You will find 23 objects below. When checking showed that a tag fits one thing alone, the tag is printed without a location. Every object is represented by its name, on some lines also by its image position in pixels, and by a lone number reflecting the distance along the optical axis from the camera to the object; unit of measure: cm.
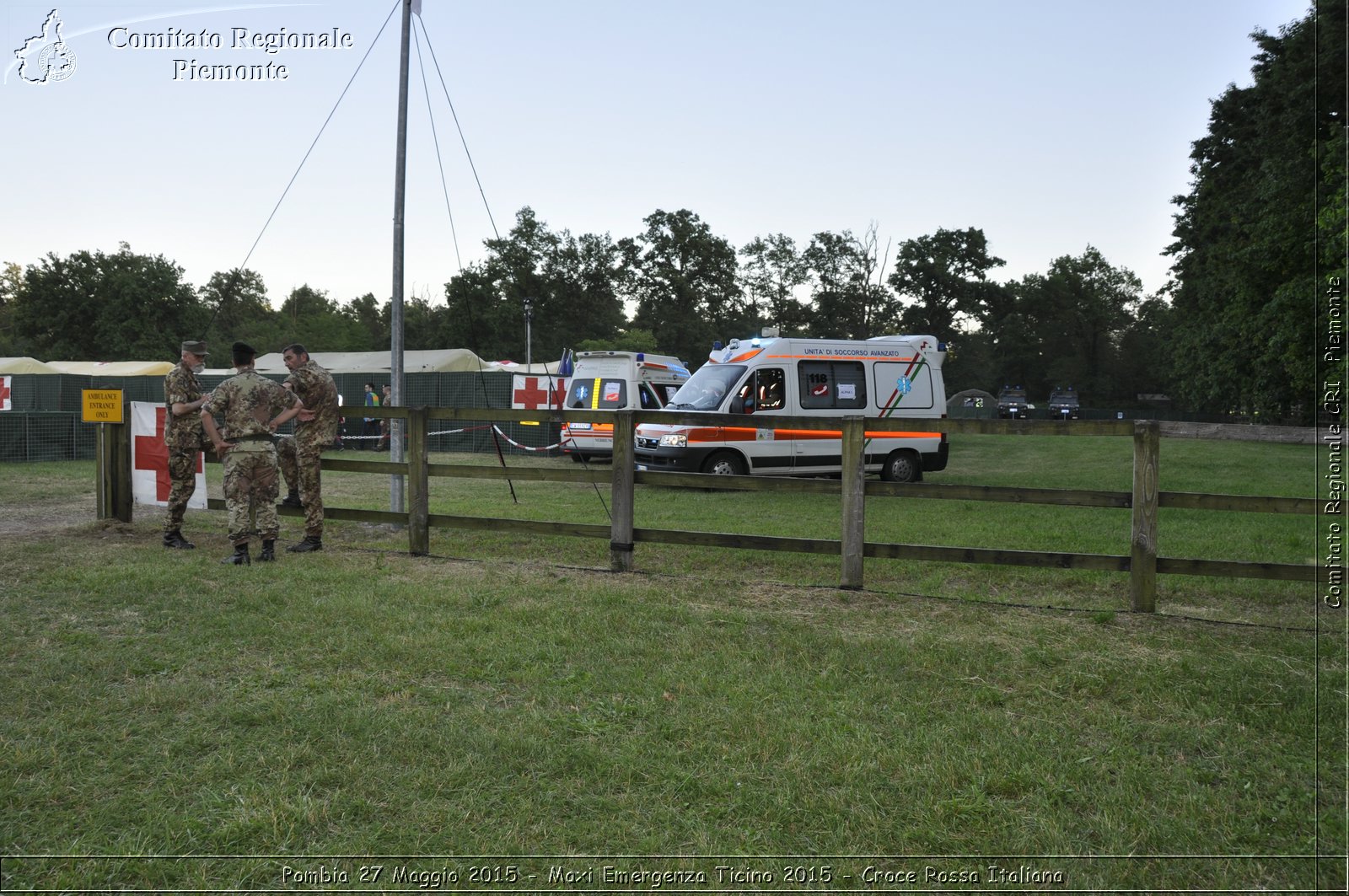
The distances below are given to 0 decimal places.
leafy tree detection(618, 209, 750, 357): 7400
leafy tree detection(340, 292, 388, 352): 7088
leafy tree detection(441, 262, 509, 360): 6419
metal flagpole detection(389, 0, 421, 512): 988
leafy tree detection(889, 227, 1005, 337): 8312
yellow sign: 950
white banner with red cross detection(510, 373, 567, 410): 2409
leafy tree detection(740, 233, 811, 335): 7912
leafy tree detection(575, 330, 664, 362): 5769
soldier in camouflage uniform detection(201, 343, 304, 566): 768
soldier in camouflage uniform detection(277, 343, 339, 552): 852
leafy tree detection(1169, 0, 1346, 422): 2439
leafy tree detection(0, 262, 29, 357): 6619
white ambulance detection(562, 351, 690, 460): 1989
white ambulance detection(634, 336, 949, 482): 1442
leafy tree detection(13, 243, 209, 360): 6184
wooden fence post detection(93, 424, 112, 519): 964
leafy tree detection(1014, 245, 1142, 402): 8850
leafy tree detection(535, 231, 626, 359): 6875
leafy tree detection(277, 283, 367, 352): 6962
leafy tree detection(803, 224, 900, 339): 7675
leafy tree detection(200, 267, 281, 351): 7462
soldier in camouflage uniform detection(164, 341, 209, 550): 859
